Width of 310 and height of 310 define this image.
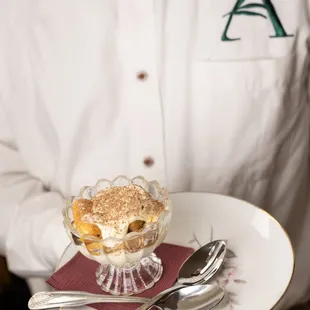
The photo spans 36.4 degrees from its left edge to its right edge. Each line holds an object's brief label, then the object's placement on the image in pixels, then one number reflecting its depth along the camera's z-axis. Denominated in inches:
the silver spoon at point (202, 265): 20.2
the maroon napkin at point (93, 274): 20.3
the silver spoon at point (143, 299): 19.1
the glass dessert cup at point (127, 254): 19.3
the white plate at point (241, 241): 19.4
